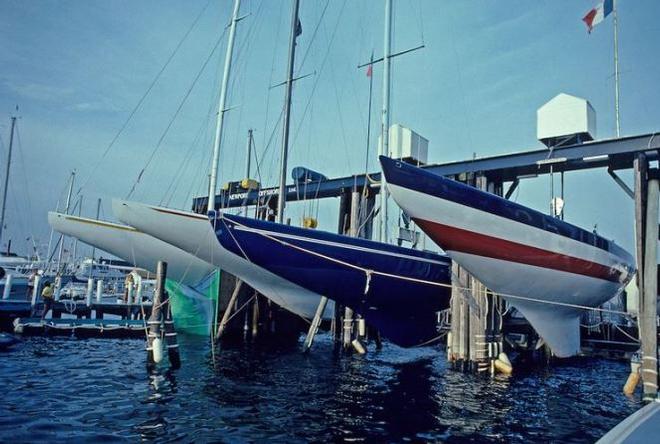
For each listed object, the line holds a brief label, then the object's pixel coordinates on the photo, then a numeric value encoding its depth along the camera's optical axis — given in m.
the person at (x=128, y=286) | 28.69
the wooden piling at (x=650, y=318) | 11.02
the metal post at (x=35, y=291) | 22.06
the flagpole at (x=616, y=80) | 13.92
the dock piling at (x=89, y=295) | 25.84
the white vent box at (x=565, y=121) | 14.63
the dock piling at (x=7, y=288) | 22.92
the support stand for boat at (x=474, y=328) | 14.02
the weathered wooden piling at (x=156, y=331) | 12.08
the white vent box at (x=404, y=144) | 17.56
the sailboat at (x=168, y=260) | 16.72
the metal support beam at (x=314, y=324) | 16.69
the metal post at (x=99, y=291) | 26.53
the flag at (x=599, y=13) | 14.97
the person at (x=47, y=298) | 22.22
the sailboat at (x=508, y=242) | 11.17
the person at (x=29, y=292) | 25.63
